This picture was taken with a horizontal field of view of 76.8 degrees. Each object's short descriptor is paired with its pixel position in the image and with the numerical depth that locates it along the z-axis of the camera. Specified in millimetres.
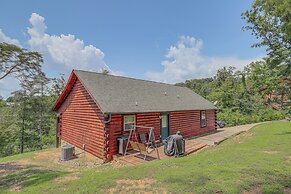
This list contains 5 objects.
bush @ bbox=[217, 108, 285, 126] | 25938
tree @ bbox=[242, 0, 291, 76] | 12255
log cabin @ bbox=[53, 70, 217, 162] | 10766
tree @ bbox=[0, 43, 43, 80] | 10047
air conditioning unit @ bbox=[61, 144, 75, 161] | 11102
